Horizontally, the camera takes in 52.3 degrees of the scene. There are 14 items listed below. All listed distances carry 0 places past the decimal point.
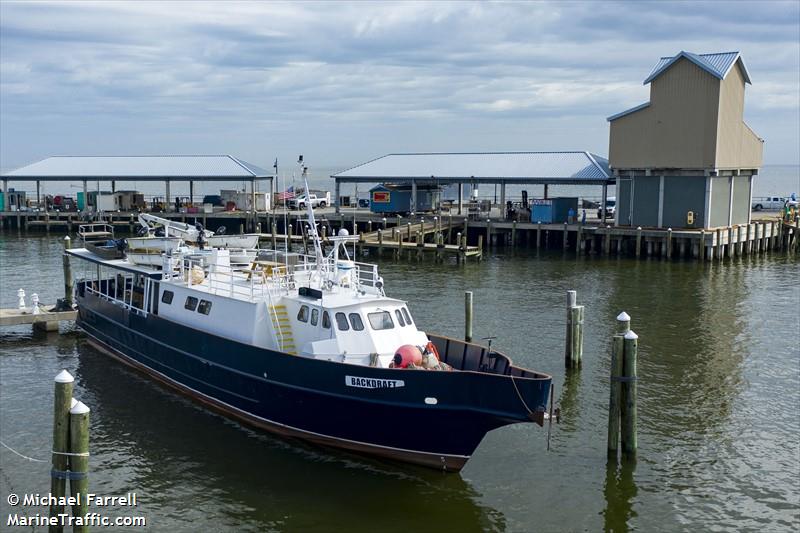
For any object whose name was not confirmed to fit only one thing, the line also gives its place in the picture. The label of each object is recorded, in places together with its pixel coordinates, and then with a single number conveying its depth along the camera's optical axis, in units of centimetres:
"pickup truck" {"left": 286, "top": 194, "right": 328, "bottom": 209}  8002
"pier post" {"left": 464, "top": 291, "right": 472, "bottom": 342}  3025
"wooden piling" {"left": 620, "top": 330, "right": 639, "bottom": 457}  1953
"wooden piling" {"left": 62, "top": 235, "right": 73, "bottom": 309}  3481
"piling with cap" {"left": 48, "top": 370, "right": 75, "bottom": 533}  1444
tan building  5466
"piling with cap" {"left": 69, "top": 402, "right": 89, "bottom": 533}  1435
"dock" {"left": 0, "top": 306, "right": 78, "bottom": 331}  3225
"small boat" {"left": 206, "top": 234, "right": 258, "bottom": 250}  2983
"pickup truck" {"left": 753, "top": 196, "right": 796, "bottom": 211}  8515
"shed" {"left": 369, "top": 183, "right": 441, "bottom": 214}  6869
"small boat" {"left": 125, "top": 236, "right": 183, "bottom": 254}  2806
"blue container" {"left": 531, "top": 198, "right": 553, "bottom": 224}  6316
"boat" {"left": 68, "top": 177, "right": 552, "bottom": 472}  1873
